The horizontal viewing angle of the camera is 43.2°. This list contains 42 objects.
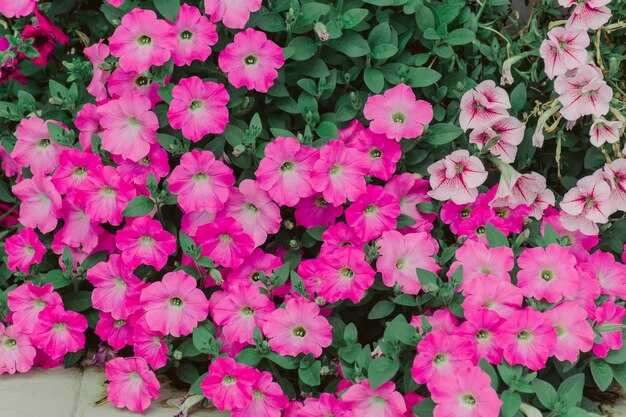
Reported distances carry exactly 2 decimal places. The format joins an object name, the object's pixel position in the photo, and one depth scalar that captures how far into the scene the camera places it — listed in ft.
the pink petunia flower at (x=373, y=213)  5.83
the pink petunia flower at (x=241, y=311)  5.65
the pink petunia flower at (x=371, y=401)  5.08
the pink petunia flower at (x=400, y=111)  5.90
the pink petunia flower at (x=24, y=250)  6.17
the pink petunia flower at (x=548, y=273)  5.43
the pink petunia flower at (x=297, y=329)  5.46
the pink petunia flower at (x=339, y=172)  5.70
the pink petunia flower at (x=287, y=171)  5.70
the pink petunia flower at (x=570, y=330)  5.20
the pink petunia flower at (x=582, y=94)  5.93
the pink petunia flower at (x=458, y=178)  5.93
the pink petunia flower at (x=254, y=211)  5.83
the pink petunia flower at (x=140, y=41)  5.62
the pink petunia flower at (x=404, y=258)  5.65
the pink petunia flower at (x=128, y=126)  5.80
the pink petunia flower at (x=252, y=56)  5.71
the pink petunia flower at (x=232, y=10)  5.64
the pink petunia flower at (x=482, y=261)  5.56
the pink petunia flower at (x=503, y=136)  6.00
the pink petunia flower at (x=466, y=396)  4.75
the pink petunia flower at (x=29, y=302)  6.03
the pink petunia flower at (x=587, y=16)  6.04
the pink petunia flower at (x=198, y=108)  5.65
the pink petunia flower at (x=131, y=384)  5.72
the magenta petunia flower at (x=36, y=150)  6.32
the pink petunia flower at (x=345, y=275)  5.55
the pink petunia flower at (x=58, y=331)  6.00
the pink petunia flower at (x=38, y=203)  6.16
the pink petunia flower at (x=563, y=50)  5.98
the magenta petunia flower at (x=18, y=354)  6.18
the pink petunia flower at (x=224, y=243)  5.73
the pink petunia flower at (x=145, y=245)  5.76
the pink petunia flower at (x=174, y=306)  5.70
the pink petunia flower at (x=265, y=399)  5.40
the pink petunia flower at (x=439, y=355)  5.03
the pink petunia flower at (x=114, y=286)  5.94
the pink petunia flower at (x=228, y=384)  5.34
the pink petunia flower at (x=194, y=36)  5.69
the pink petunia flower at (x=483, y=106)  6.00
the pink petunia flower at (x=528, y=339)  5.09
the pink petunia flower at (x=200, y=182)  5.66
